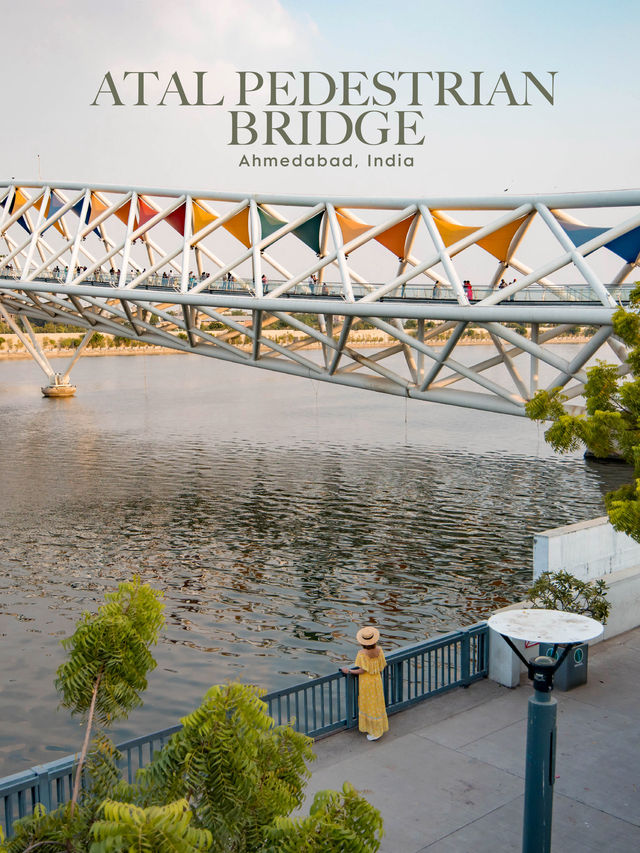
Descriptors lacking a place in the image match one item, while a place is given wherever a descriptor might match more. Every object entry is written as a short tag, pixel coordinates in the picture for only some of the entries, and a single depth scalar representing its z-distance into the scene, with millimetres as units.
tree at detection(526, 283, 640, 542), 10438
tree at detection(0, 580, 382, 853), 4199
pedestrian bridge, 25141
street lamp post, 7160
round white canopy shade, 7137
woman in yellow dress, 10331
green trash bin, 11805
